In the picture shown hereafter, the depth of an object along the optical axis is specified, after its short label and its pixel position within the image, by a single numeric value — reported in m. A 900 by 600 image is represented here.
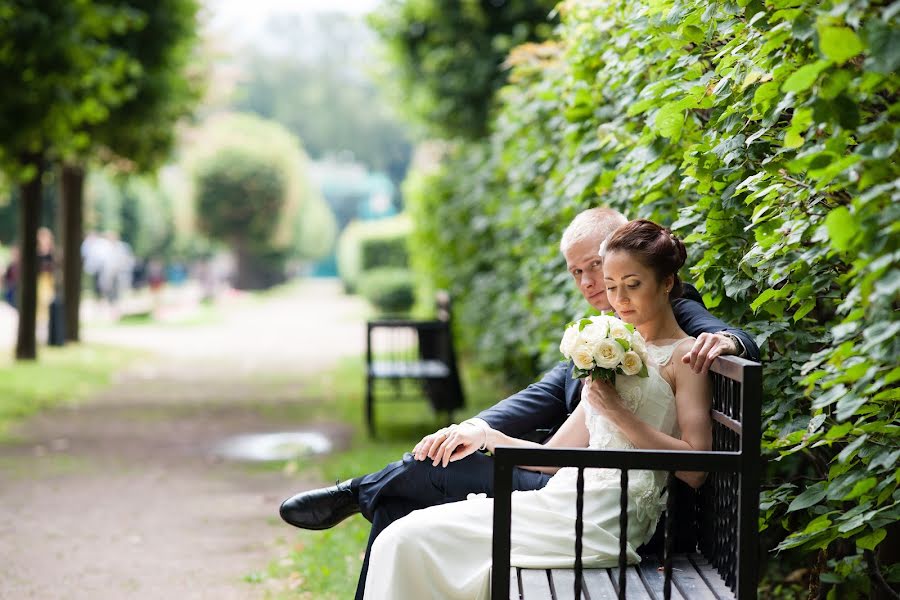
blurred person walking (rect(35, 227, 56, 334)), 26.17
